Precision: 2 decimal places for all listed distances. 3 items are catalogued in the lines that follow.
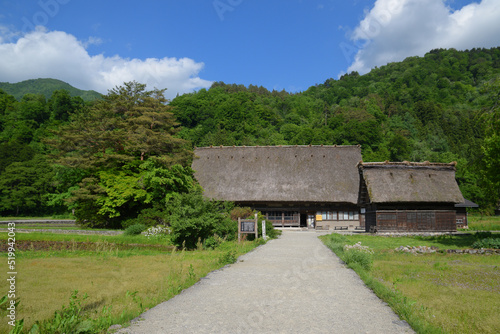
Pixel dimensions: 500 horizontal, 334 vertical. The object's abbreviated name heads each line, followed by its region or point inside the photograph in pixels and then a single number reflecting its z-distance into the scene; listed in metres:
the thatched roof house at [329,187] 32.41
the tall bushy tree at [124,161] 28.31
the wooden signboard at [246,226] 20.22
